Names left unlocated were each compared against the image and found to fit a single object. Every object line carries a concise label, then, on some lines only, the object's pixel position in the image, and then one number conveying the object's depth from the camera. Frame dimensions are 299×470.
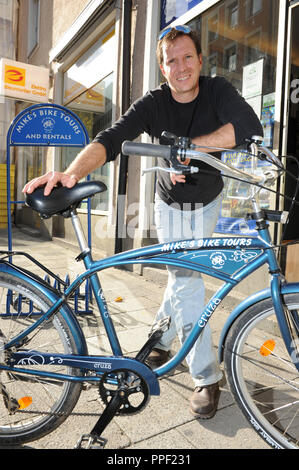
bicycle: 1.50
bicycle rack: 3.53
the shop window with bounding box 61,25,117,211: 6.81
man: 1.95
